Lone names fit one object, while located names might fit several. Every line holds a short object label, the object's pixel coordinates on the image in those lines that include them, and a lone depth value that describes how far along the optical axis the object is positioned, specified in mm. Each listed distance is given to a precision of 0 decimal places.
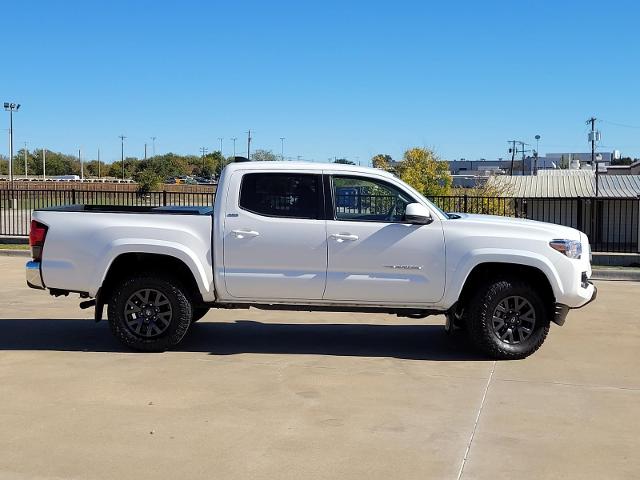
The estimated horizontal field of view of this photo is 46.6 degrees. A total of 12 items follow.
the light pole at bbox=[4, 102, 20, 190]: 65875
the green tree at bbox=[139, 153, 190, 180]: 100288
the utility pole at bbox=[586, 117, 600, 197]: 70500
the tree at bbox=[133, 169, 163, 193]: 61725
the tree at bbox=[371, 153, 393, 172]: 49566
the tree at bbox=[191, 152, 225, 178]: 112438
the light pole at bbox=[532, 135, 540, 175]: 85444
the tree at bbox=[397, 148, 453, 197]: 37625
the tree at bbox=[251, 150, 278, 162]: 55891
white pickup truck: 7465
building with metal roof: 36812
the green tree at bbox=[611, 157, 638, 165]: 108125
